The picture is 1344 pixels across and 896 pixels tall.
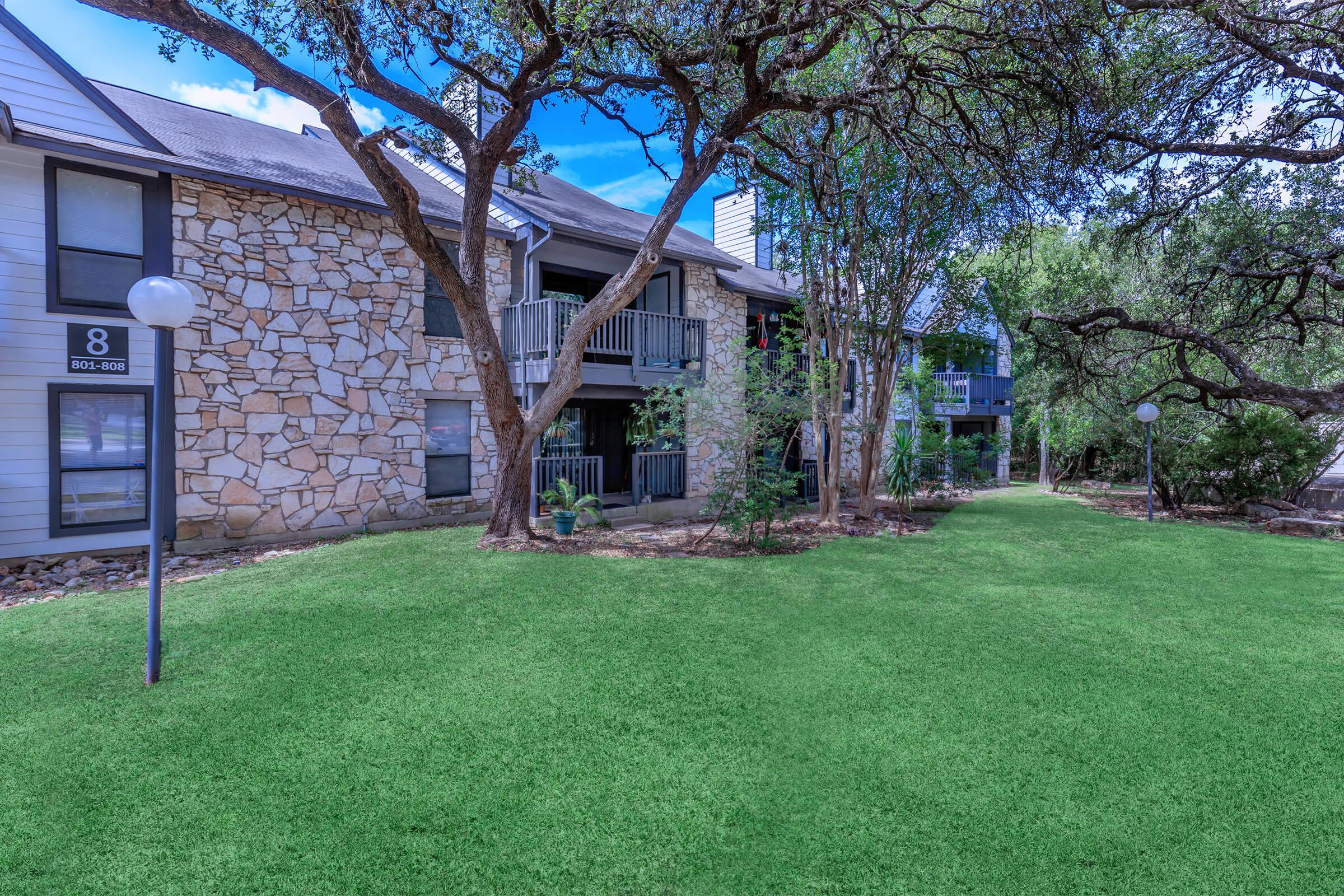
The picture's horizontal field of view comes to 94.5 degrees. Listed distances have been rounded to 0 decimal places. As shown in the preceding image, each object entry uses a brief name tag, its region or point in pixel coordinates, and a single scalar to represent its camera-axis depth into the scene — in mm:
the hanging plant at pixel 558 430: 11453
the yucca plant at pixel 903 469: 12001
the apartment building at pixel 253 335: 7465
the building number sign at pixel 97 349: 7609
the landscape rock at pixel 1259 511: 12641
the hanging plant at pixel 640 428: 12906
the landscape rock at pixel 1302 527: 10984
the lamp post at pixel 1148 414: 11734
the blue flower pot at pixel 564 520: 9570
